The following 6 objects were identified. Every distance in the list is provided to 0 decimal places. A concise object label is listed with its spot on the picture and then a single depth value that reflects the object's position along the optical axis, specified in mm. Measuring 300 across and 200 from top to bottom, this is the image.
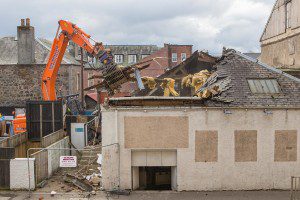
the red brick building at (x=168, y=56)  57094
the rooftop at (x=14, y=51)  38000
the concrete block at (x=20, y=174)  18625
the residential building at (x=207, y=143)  18625
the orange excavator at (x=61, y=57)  22094
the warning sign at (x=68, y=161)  19062
